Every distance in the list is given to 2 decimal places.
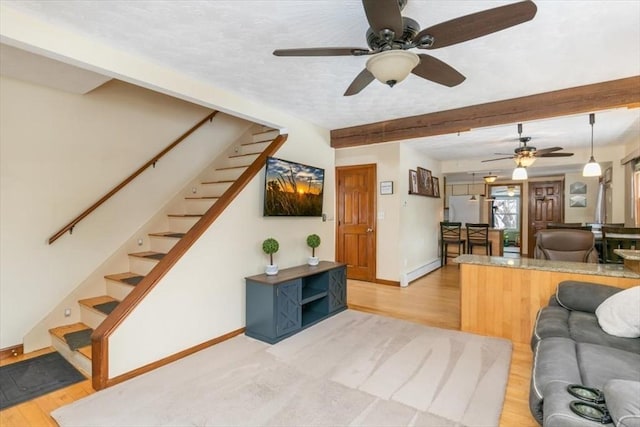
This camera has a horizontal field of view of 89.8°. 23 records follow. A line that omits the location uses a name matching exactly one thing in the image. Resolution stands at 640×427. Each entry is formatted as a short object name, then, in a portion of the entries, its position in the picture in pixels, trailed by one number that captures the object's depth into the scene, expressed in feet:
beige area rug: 6.53
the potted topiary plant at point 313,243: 13.13
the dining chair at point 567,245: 12.48
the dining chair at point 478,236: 22.62
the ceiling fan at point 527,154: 15.99
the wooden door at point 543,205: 28.88
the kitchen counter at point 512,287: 9.79
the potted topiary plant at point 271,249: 11.21
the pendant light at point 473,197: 30.30
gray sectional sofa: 4.23
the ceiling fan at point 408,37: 4.87
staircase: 9.16
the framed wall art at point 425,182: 19.87
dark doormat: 7.38
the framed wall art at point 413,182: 18.60
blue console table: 10.32
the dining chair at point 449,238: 23.24
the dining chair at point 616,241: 13.32
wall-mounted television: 11.80
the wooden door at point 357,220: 18.45
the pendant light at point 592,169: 13.66
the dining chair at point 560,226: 16.92
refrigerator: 30.89
